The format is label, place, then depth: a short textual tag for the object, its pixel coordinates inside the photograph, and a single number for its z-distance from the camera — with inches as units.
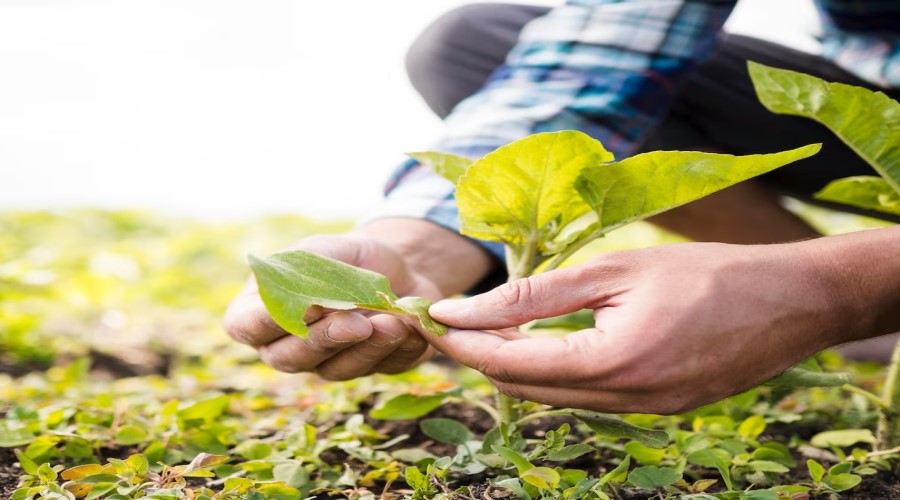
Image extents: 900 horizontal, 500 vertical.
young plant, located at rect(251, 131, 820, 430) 28.2
